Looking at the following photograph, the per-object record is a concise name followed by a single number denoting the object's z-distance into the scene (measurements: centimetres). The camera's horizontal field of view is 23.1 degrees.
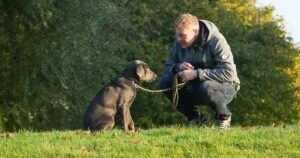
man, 1249
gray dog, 1373
